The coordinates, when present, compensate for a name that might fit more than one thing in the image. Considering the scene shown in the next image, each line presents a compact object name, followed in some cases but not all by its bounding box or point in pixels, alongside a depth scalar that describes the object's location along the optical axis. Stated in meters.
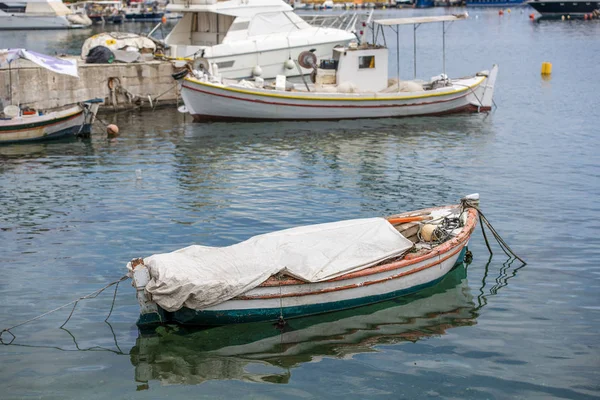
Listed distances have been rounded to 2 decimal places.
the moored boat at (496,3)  133.00
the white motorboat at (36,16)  90.94
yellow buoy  48.34
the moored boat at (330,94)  32.16
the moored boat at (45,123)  27.56
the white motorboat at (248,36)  36.75
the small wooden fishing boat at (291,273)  12.94
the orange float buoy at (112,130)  30.09
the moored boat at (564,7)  99.94
